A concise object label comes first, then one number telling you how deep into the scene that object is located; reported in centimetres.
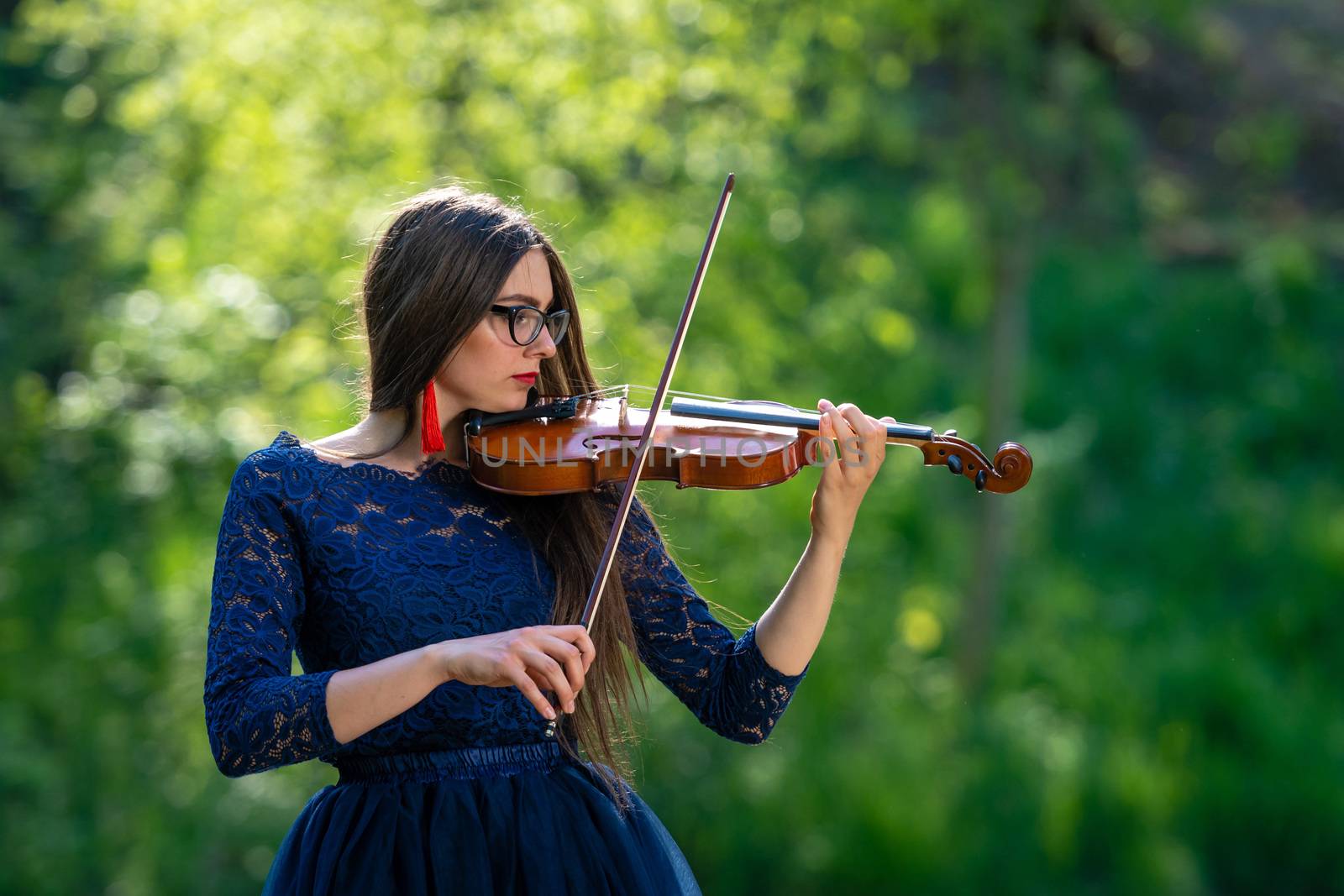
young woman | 492
